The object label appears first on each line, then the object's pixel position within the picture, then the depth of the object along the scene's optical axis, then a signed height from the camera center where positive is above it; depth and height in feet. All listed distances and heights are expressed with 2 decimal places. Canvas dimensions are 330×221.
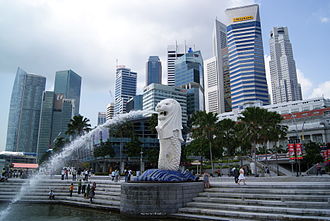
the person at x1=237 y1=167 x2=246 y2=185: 59.57 -2.22
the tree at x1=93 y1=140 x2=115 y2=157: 185.06 +11.88
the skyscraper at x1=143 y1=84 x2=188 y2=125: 432.25 +122.51
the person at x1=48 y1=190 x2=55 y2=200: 71.80 -7.75
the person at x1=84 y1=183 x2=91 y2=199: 66.39 -6.15
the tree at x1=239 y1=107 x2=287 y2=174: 126.11 +19.42
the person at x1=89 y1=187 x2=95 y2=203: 62.26 -6.37
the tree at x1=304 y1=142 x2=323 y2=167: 153.99 +7.09
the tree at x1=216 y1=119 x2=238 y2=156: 159.33 +20.31
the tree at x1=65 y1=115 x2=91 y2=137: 196.65 +30.22
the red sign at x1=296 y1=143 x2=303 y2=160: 99.76 +5.88
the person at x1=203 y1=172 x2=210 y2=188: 57.11 -2.99
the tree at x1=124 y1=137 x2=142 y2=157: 169.48 +12.04
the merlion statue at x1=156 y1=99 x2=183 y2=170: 58.08 +7.43
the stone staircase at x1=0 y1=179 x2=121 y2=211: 60.70 -7.28
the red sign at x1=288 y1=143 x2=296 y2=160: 103.27 +6.43
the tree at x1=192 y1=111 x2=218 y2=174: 152.87 +23.09
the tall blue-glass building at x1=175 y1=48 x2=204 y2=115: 547.90 +203.38
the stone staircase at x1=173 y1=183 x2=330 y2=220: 38.63 -5.97
